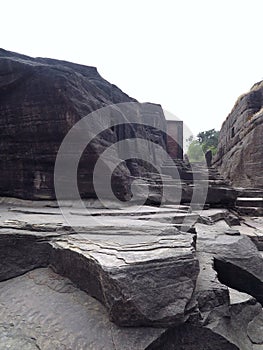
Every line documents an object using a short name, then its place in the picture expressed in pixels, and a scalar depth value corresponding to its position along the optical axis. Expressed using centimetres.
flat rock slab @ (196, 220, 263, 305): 262
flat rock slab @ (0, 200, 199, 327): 158
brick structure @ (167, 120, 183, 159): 1863
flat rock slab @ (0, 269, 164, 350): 153
